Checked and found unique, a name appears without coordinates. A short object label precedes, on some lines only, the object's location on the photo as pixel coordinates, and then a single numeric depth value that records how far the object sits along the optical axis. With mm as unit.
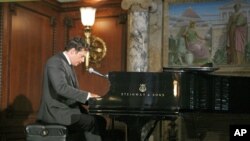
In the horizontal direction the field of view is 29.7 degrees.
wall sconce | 7105
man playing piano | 4348
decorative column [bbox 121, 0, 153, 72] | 6129
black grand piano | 4105
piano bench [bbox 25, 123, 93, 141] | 4207
